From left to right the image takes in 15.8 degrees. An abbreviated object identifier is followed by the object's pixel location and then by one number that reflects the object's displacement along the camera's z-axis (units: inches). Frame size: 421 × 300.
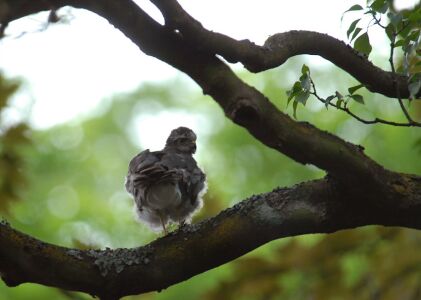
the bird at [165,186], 483.2
